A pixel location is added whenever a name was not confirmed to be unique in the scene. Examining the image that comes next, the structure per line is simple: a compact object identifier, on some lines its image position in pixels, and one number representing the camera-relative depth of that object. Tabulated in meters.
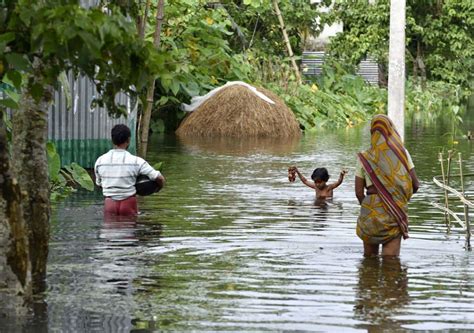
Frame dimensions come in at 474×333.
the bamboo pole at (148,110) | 20.48
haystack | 31.72
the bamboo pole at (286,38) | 40.99
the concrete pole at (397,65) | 23.39
